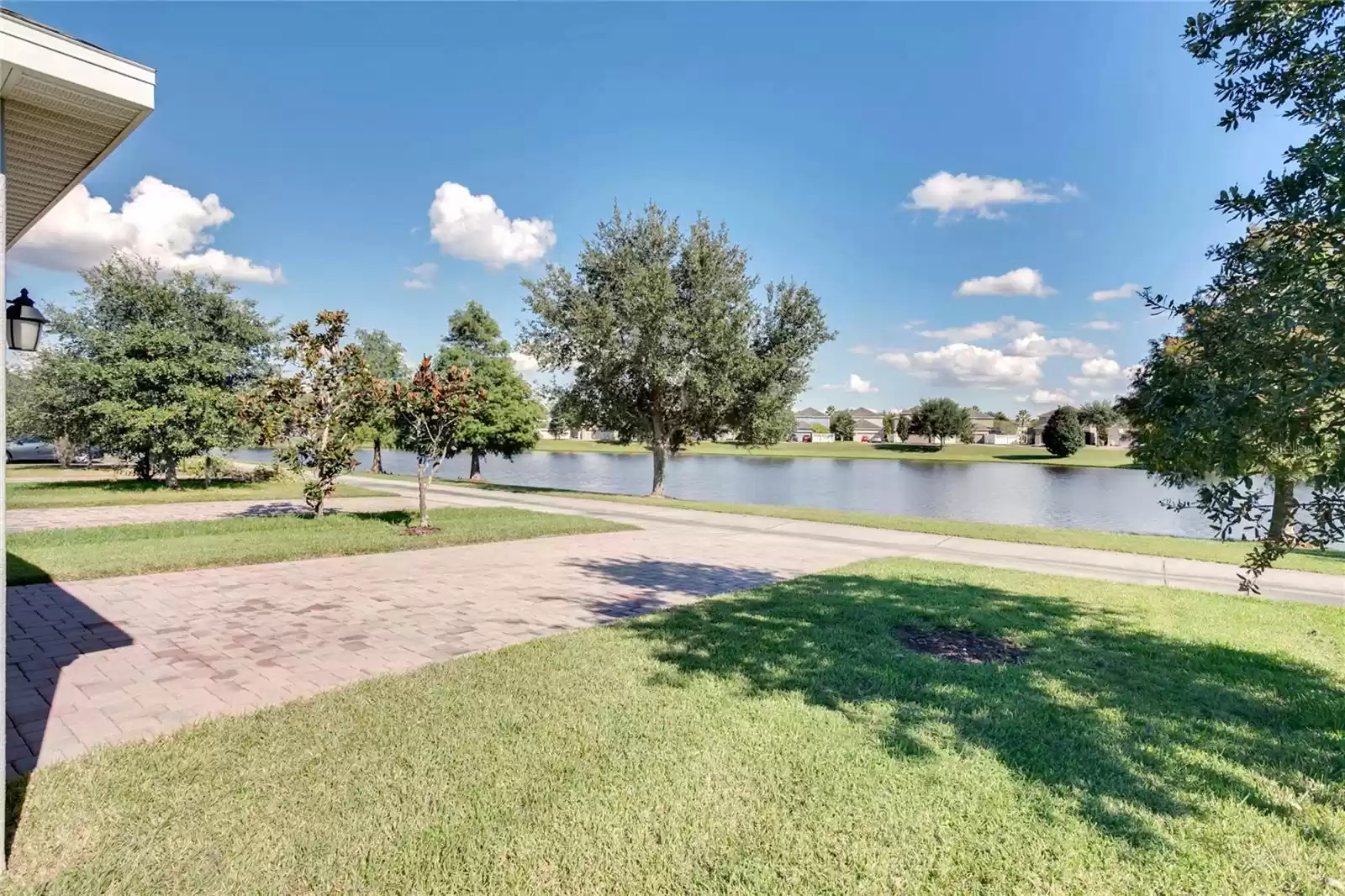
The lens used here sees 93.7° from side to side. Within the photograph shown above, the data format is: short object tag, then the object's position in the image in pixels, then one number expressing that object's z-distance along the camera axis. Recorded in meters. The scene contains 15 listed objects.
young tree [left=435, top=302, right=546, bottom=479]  26.86
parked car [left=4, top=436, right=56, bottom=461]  27.38
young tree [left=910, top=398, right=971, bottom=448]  78.38
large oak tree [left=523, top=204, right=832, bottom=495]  17.91
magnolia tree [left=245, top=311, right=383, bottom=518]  10.84
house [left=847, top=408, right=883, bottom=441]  123.12
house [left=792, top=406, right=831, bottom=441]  112.31
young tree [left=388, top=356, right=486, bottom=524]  10.61
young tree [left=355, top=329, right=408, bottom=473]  31.34
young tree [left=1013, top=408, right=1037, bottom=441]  110.25
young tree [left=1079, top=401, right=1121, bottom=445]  75.69
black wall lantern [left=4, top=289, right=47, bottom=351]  4.77
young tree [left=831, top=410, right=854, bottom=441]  103.81
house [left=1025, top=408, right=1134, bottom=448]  81.88
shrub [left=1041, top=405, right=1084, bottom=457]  64.94
